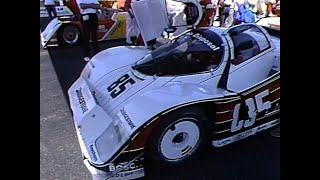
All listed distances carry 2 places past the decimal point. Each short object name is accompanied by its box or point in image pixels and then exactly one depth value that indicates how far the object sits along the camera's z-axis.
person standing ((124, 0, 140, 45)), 5.11
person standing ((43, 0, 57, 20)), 6.53
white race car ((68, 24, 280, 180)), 2.21
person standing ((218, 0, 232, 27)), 5.68
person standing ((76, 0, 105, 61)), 5.00
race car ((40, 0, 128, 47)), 6.27
